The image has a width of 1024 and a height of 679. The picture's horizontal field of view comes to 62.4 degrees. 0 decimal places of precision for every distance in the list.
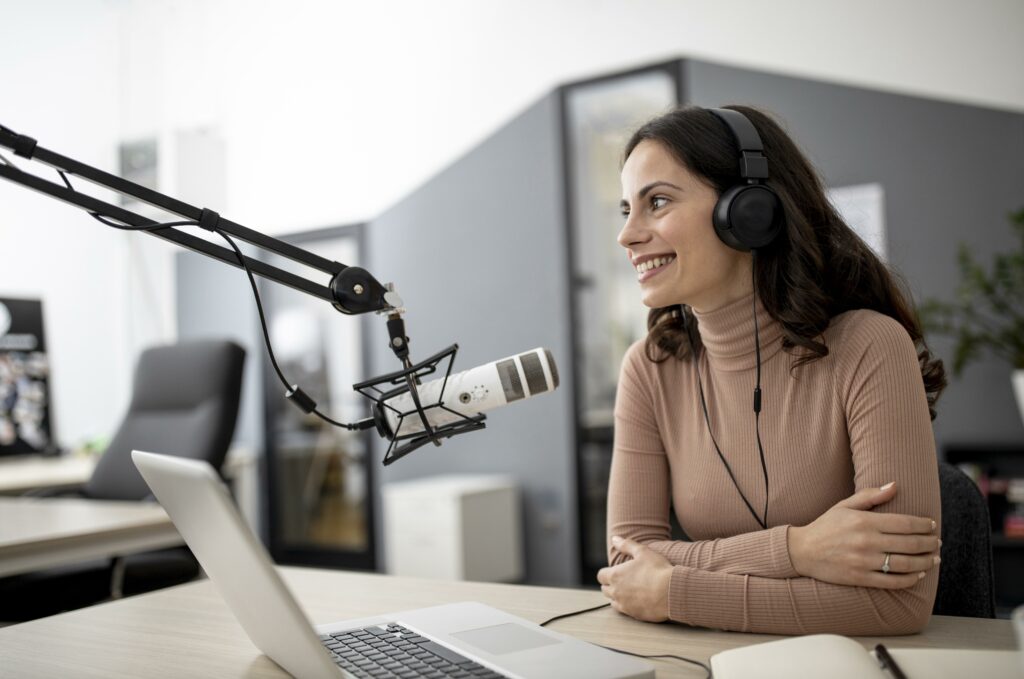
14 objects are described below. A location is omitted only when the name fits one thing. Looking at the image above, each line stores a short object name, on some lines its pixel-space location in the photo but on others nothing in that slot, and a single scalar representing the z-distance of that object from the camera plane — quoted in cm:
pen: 69
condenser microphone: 87
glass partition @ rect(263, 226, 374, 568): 525
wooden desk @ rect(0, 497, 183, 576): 166
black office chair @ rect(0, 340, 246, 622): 217
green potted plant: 329
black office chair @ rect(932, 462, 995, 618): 114
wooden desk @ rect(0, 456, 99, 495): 303
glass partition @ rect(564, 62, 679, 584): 402
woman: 107
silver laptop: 68
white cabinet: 398
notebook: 69
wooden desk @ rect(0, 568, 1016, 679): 91
